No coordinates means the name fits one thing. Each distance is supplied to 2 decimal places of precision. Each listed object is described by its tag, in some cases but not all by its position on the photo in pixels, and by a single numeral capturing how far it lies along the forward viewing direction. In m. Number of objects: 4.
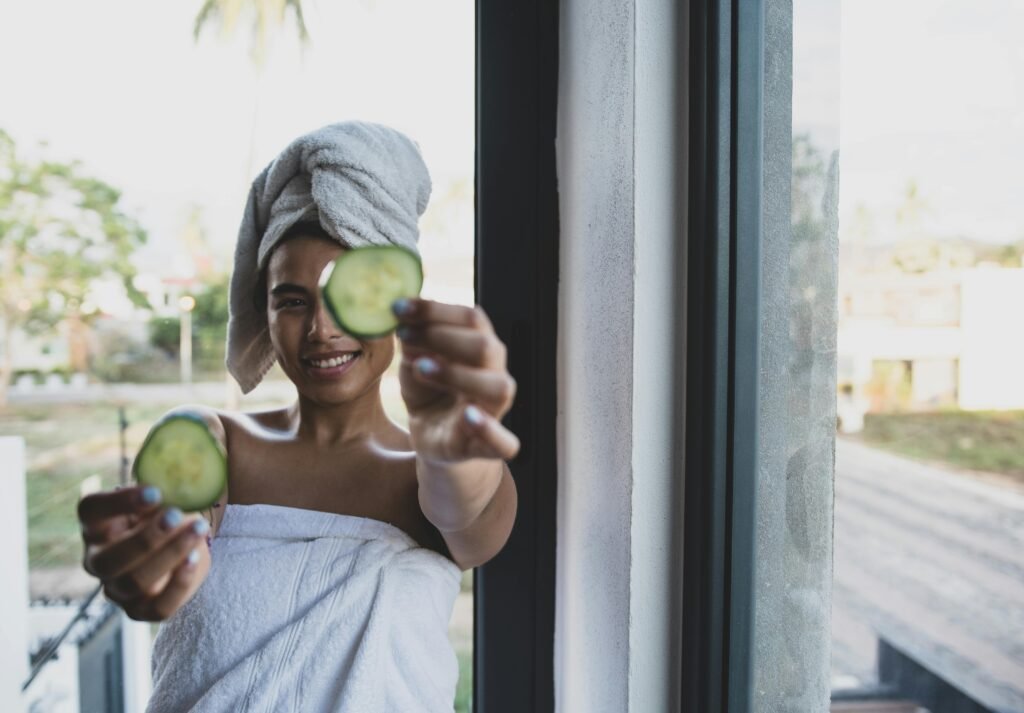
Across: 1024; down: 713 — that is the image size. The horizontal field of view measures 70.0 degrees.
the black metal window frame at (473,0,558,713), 1.26
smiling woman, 0.92
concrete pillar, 0.95
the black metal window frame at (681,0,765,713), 0.88
